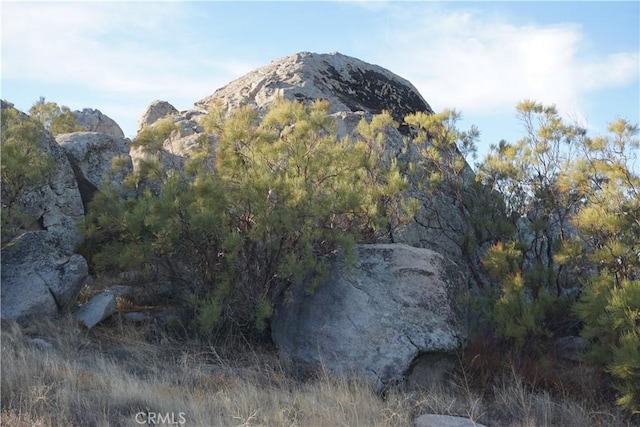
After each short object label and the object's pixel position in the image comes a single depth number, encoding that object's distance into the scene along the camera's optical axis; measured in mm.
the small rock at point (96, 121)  16144
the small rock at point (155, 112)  12125
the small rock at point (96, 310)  7652
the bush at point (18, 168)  7828
